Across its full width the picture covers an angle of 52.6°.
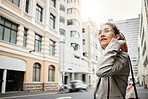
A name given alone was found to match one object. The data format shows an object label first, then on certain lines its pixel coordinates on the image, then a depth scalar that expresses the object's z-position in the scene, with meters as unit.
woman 1.15
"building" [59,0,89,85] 33.06
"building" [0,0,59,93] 16.30
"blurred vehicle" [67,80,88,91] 22.00
